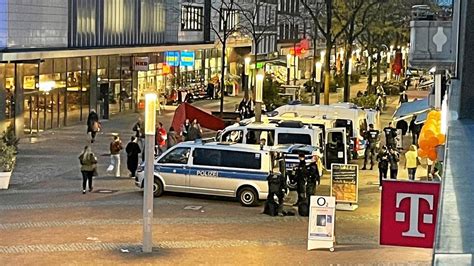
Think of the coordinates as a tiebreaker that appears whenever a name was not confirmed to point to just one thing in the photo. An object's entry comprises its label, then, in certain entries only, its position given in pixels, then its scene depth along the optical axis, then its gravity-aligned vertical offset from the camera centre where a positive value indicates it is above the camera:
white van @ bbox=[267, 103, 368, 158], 30.42 -1.68
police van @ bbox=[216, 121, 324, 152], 26.55 -2.08
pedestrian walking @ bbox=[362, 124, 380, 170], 29.48 -2.62
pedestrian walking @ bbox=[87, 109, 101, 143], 34.50 -2.49
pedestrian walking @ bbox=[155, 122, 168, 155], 28.41 -2.51
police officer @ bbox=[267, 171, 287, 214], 19.86 -2.84
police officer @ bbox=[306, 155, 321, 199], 20.64 -2.72
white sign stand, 16.08 -2.90
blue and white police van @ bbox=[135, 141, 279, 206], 21.34 -2.65
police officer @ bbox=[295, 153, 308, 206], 20.33 -2.69
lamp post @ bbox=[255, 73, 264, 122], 28.30 -1.05
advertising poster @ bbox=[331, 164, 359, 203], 20.61 -2.74
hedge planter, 22.39 -3.07
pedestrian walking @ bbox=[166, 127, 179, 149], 28.67 -2.49
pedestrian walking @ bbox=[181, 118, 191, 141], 31.12 -2.37
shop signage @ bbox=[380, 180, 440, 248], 8.62 -1.46
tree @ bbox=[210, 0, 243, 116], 61.25 +3.52
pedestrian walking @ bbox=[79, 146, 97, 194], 21.84 -2.59
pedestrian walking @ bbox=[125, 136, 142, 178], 24.78 -2.66
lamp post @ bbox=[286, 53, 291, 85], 63.58 +0.03
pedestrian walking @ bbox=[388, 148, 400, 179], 24.52 -2.66
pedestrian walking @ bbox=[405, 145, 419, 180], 24.64 -2.60
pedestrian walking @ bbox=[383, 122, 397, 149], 30.91 -2.46
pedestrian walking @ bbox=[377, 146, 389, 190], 24.55 -2.68
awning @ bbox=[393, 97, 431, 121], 33.91 -1.56
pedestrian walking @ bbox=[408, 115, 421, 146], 34.84 -2.47
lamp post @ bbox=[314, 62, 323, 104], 41.59 -0.36
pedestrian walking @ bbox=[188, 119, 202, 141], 30.69 -2.38
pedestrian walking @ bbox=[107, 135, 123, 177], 24.94 -2.69
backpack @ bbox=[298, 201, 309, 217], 19.81 -3.26
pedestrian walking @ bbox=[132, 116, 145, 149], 28.88 -2.37
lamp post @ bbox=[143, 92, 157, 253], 15.79 -1.98
